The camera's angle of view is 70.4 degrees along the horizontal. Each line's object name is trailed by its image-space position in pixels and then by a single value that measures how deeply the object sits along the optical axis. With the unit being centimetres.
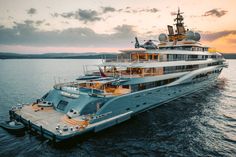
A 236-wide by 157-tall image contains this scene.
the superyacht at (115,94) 1691
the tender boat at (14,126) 1755
